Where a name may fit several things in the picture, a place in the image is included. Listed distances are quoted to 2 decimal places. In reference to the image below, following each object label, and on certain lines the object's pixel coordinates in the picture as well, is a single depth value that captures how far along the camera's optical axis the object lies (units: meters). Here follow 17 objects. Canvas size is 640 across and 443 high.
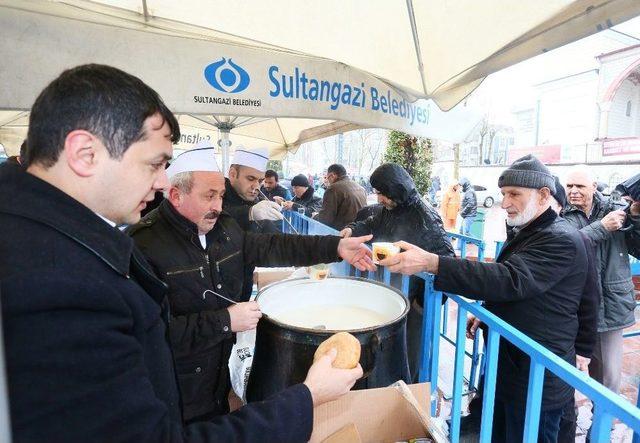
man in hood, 3.53
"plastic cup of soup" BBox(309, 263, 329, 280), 2.26
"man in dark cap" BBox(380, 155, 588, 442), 2.00
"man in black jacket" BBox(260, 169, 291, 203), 8.75
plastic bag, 2.38
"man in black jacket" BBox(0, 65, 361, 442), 0.70
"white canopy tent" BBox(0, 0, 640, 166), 1.89
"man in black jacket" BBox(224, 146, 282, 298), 3.93
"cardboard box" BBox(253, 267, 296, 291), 3.63
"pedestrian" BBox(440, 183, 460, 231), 10.61
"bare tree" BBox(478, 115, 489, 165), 33.83
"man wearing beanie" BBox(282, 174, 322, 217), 7.73
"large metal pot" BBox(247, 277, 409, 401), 1.55
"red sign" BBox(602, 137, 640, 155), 21.62
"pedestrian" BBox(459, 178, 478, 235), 11.05
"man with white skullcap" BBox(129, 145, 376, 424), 1.72
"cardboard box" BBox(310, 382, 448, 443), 1.26
